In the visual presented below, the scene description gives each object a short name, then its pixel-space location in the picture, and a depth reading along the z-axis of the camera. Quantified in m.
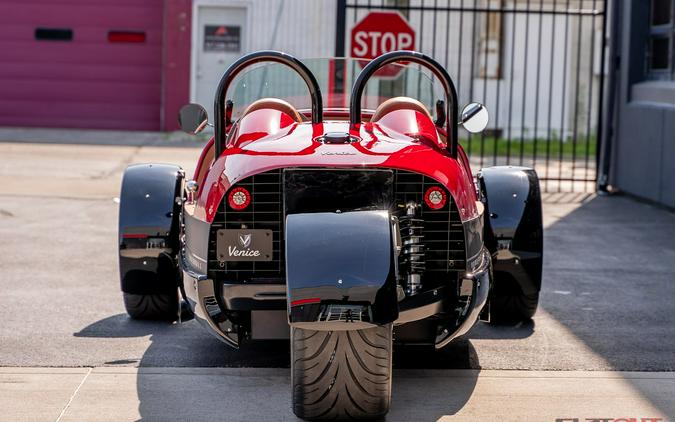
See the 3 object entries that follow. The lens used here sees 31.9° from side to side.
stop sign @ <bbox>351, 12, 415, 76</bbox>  12.53
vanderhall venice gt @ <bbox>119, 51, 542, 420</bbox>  4.41
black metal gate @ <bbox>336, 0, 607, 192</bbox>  20.11
